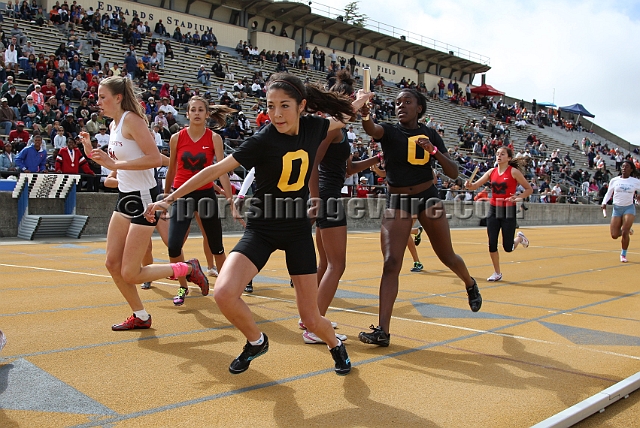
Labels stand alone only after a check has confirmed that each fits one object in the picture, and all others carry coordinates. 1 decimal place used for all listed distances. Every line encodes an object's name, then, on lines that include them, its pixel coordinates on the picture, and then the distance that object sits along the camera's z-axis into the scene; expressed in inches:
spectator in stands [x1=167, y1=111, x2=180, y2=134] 729.6
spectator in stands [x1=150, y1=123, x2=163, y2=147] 628.4
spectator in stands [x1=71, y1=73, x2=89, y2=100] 727.7
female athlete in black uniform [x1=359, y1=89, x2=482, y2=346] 201.3
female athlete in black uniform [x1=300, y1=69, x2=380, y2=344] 203.5
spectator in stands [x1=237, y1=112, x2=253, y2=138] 792.9
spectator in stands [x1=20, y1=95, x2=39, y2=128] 642.2
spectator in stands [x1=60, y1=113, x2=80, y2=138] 626.2
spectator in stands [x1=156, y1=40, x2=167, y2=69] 989.2
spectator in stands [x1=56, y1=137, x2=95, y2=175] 577.6
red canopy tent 1993.1
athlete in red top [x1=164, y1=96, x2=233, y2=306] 261.0
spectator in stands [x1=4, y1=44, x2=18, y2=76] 724.7
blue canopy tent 2268.7
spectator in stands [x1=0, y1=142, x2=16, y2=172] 561.0
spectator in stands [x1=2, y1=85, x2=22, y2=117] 641.6
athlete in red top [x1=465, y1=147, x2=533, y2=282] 369.7
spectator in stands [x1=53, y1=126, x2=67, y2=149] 606.4
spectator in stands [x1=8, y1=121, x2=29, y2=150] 583.2
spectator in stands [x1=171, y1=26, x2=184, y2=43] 1176.8
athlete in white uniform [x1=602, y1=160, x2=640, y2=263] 494.0
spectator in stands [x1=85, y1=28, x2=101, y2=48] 920.9
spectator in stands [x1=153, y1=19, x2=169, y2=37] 1170.6
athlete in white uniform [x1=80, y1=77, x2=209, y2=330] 200.4
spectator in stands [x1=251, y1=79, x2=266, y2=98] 1027.3
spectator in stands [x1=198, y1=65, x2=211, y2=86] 1015.6
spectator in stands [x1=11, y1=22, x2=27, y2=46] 801.7
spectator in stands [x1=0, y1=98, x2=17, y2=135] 607.5
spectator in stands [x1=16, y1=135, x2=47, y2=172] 558.6
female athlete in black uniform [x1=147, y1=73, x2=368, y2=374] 151.9
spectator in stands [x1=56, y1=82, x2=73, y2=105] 692.7
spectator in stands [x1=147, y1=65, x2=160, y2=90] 864.3
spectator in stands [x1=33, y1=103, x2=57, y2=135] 645.3
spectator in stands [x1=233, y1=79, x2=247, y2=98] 981.2
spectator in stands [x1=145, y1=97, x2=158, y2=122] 733.9
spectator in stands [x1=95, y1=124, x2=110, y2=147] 598.1
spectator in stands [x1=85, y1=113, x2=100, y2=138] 635.5
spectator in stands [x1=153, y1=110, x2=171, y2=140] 681.6
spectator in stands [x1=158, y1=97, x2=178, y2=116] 732.7
